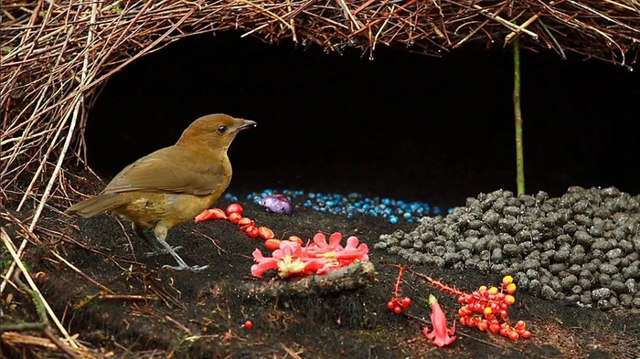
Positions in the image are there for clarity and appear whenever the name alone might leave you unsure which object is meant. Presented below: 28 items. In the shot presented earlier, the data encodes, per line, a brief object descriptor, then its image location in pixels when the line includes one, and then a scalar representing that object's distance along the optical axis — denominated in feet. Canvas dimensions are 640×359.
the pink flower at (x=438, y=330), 22.72
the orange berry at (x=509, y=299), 23.98
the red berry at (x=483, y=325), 23.76
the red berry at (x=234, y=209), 32.86
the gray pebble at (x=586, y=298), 28.09
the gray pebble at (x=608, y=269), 28.63
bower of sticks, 21.49
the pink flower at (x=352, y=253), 23.26
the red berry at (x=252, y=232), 31.24
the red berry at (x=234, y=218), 32.12
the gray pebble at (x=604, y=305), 27.89
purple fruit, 35.50
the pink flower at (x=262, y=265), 22.63
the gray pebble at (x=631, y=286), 28.25
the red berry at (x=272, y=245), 29.81
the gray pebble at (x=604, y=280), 28.45
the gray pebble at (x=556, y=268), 28.94
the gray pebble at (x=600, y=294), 28.07
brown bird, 24.94
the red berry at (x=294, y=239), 30.14
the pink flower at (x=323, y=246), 23.41
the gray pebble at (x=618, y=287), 28.22
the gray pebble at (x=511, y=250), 29.12
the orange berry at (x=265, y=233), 31.24
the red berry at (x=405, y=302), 23.26
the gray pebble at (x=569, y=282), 28.37
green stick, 33.22
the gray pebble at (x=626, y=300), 28.02
